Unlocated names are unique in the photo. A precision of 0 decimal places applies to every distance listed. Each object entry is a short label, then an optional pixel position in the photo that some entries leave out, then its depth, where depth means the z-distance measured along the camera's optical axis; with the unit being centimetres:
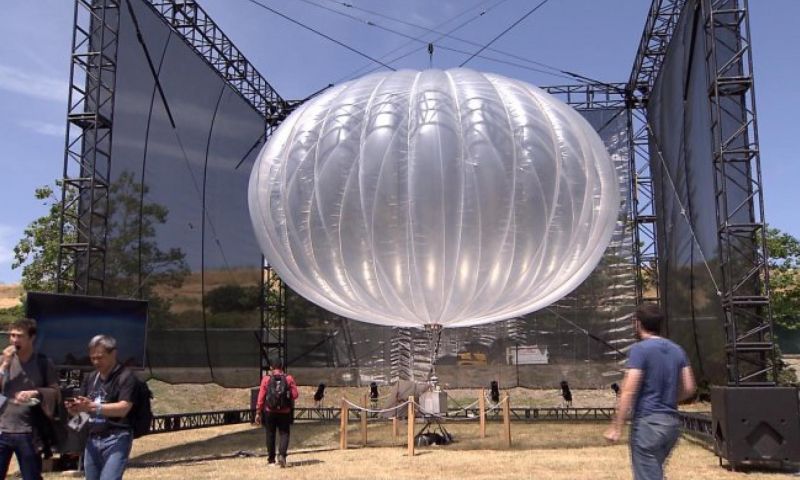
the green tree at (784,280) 3178
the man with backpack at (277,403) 967
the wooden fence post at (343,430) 1177
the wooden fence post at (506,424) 1146
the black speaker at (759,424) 929
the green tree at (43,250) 2795
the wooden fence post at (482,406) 1151
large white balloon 949
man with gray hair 416
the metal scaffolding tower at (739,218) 1049
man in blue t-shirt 412
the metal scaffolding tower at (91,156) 1220
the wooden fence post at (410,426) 1047
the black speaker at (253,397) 1877
